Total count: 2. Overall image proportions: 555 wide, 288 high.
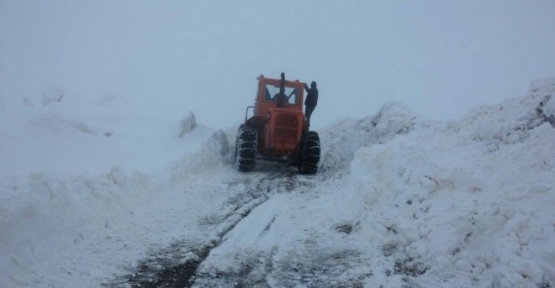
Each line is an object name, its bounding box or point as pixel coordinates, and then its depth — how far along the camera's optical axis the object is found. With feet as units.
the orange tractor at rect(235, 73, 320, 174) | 39.01
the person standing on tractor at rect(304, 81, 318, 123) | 45.50
